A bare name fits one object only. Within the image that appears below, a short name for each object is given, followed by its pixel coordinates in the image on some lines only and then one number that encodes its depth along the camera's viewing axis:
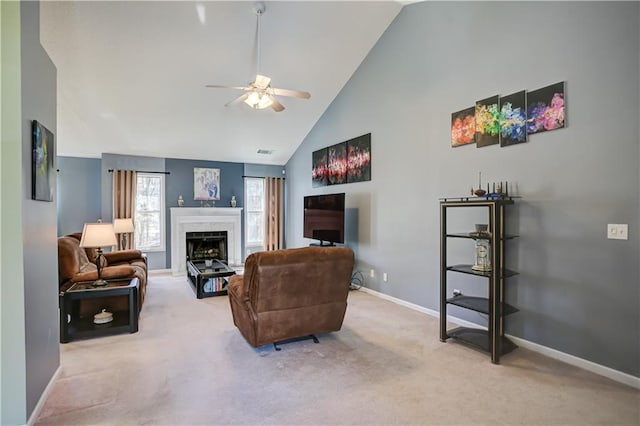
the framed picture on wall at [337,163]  5.73
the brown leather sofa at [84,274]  3.61
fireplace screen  7.14
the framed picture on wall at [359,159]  5.17
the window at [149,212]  6.79
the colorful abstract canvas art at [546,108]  2.84
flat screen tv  5.35
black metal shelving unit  2.85
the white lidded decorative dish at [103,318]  3.48
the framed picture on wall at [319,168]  6.27
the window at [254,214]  7.86
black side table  3.23
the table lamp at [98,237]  3.35
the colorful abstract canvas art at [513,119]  3.11
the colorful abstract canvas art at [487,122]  3.36
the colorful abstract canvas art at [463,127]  3.61
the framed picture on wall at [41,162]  2.02
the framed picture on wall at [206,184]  7.29
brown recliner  2.79
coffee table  4.93
